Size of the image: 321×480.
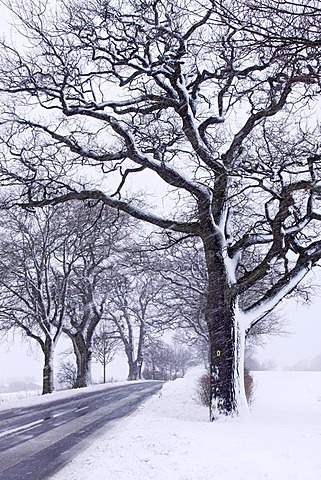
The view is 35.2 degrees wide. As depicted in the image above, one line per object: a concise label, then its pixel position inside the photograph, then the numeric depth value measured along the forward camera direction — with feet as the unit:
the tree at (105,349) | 147.00
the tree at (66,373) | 159.22
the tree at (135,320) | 135.03
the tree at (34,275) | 78.12
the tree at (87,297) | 92.73
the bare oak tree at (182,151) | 38.63
